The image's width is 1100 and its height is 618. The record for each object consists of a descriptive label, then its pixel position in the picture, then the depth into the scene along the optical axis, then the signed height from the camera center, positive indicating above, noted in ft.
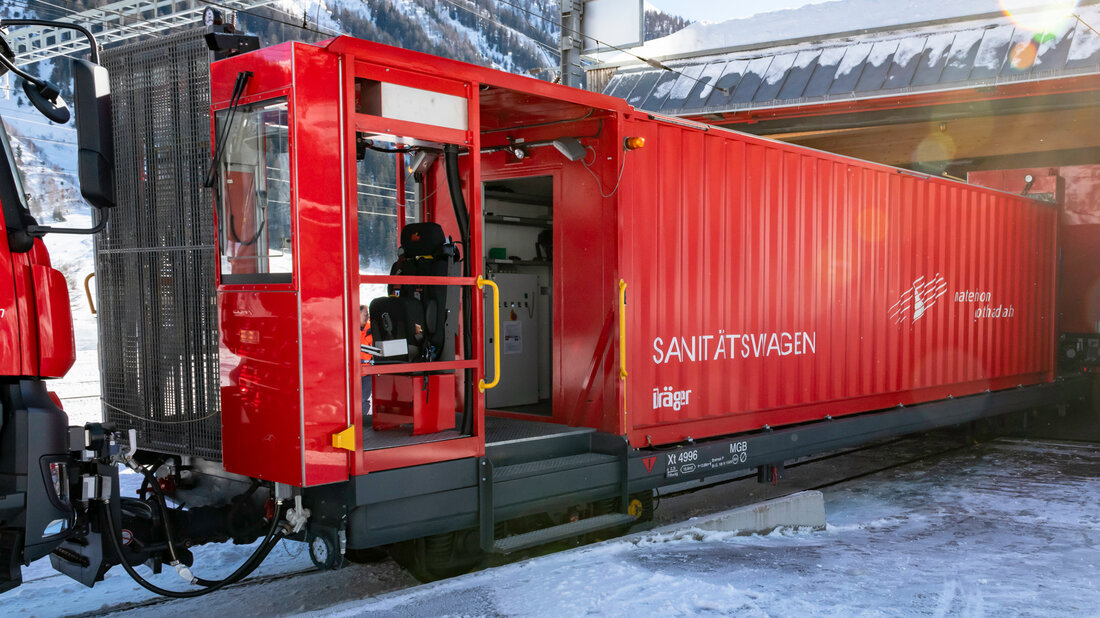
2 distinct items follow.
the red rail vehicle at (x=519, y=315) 15.24 -0.83
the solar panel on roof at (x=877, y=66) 47.65 +11.37
